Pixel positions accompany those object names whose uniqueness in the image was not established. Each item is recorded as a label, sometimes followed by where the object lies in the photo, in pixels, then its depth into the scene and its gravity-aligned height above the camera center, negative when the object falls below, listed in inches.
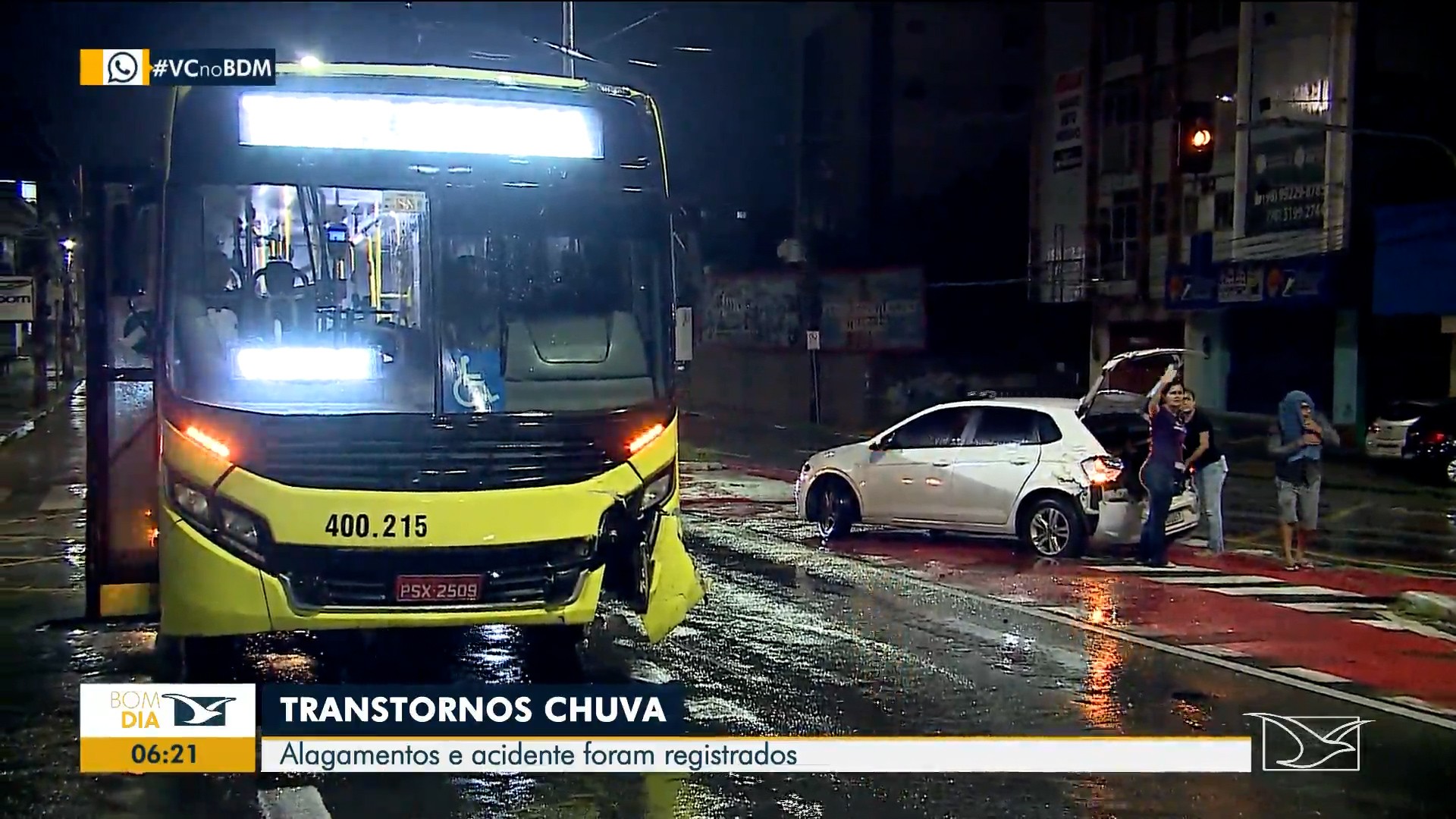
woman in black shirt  455.8 -39.2
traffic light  705.0 +90.4
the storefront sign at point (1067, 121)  1384.1 +209.9
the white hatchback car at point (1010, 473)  450.0 -43.3
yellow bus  228.8 -4.2
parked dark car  705.0 -56.2
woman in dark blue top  444.8 -39.2
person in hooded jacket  471.5 -41.7
